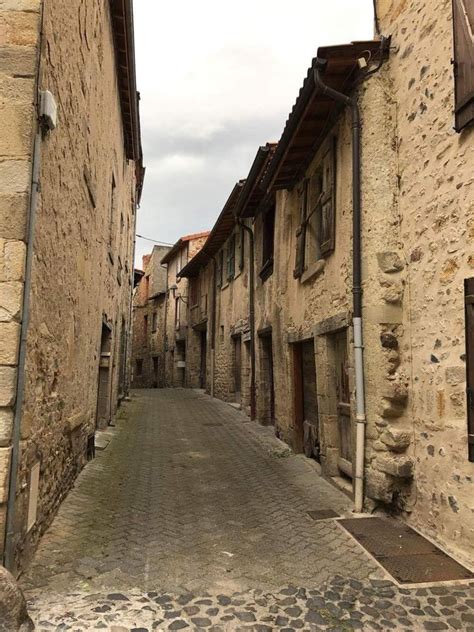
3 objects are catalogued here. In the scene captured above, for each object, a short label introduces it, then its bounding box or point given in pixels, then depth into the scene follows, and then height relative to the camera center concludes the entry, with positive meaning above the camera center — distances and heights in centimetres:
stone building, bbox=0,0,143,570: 299 +97
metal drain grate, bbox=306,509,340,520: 457 -138
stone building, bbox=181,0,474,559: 379 +106
